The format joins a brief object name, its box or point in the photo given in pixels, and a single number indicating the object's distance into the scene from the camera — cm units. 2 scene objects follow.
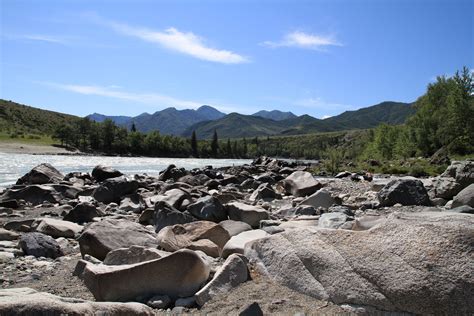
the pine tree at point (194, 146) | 16752
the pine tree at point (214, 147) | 17638
